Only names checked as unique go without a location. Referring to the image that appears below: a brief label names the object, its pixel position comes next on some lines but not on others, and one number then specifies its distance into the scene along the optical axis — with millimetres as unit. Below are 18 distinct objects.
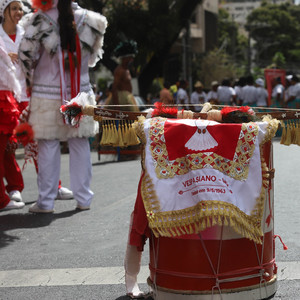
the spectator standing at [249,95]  21141
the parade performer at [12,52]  7859
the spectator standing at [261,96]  20983
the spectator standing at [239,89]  21969
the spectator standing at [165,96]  14340
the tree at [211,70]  52875
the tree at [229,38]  78188
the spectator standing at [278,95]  21359
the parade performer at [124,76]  11344
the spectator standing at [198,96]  22047
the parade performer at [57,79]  7055
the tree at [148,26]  26969
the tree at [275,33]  87062
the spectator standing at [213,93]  22636
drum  3773
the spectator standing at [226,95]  21667
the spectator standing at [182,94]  19141
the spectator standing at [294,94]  19547
